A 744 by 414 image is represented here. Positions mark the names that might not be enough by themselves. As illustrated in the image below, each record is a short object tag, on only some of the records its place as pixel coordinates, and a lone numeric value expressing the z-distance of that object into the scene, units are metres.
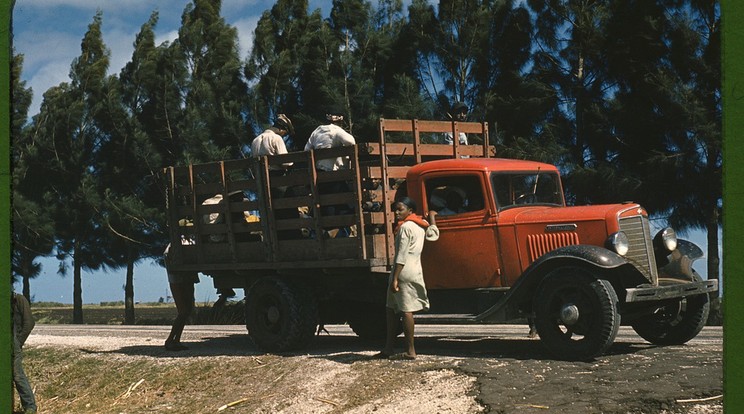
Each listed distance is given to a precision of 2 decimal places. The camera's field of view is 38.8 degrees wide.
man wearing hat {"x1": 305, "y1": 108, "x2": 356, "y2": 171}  12.84
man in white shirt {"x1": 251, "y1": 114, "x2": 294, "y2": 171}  13.73
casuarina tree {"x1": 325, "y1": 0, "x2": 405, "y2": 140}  27.17
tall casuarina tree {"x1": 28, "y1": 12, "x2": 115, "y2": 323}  32.34
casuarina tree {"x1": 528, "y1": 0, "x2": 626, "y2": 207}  21.46
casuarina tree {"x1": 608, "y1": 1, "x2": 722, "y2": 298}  16.44
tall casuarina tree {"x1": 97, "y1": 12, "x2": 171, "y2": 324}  30.50
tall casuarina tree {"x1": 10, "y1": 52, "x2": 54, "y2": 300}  30.75
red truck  10.94
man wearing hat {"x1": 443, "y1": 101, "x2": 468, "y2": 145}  13.76
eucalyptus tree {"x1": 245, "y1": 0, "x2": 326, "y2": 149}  28.20
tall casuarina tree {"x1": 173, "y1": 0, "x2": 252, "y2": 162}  28.56
